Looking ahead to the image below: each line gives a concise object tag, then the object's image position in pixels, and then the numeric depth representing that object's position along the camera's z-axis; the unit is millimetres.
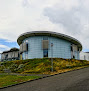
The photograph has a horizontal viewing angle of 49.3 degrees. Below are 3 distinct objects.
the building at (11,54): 48638
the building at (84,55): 54000
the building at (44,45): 26455
